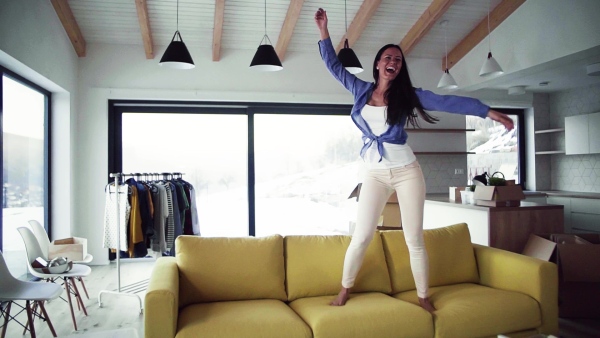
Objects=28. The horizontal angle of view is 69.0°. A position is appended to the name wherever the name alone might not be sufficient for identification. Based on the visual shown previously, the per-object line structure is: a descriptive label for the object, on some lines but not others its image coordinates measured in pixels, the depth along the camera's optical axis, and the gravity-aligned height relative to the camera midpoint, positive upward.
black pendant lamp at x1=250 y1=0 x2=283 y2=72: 4.22 +1.09
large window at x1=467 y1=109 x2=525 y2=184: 7.00 +0.32
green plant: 3.82 -0.11
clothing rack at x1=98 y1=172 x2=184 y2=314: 3.71 -1.02
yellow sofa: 2.04 -0.68
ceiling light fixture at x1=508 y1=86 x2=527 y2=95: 6.11 +1.12
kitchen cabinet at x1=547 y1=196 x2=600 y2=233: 5.30 -0.57
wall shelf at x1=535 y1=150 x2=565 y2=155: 6.38 +0.25
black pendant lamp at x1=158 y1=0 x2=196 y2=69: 3.96 +1.06
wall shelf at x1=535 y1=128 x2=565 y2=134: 6.35 +0.57
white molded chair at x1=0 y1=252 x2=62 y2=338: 2.55 -0.73
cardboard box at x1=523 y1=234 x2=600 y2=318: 3.12 -0.71
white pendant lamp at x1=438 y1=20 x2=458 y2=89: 5.32 +1.06
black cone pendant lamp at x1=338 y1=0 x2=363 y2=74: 4.34 +1.11
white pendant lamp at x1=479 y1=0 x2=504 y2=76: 4.65 +1.08
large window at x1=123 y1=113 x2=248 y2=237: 5.82 +0.21
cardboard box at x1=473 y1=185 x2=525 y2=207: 3.72 -0.23
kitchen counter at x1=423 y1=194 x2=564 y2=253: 3.68 -0.46
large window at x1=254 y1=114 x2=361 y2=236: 6.15 -0.03
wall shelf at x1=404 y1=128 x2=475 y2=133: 6.32 +0.57
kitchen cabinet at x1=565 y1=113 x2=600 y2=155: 5.76 +0.47
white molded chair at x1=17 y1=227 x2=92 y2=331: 3.16 -0.68
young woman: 2.28 +0.07
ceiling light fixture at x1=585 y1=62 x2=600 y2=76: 4.69 +1.07
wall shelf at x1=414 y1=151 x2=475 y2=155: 6.30 +0.24
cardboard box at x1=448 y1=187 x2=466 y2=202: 4.61 -0.26
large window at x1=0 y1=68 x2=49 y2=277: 3.98 +0.12
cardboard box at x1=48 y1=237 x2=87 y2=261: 3.87 -0.70
